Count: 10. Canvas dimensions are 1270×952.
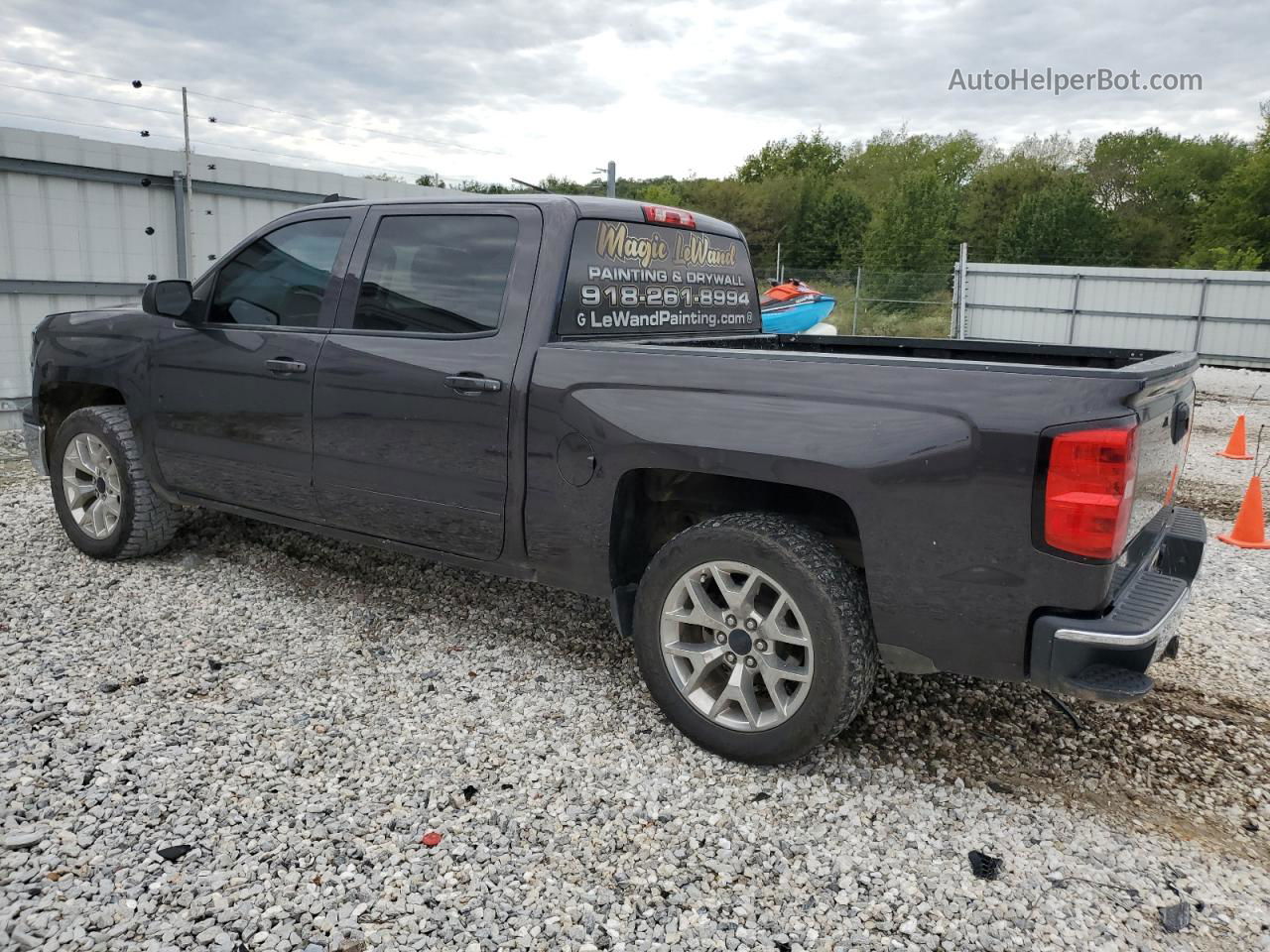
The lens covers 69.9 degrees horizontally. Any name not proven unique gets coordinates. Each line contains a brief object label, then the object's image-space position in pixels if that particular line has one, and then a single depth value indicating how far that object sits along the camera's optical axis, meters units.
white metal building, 9.84
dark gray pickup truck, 2.52
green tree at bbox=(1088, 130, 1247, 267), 43.53
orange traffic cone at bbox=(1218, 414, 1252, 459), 9.34
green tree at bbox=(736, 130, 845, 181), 70.00
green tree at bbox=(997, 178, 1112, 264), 38.19
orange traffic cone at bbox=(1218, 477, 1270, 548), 6.00
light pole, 16.56
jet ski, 18.78
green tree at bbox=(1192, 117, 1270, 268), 39.56
